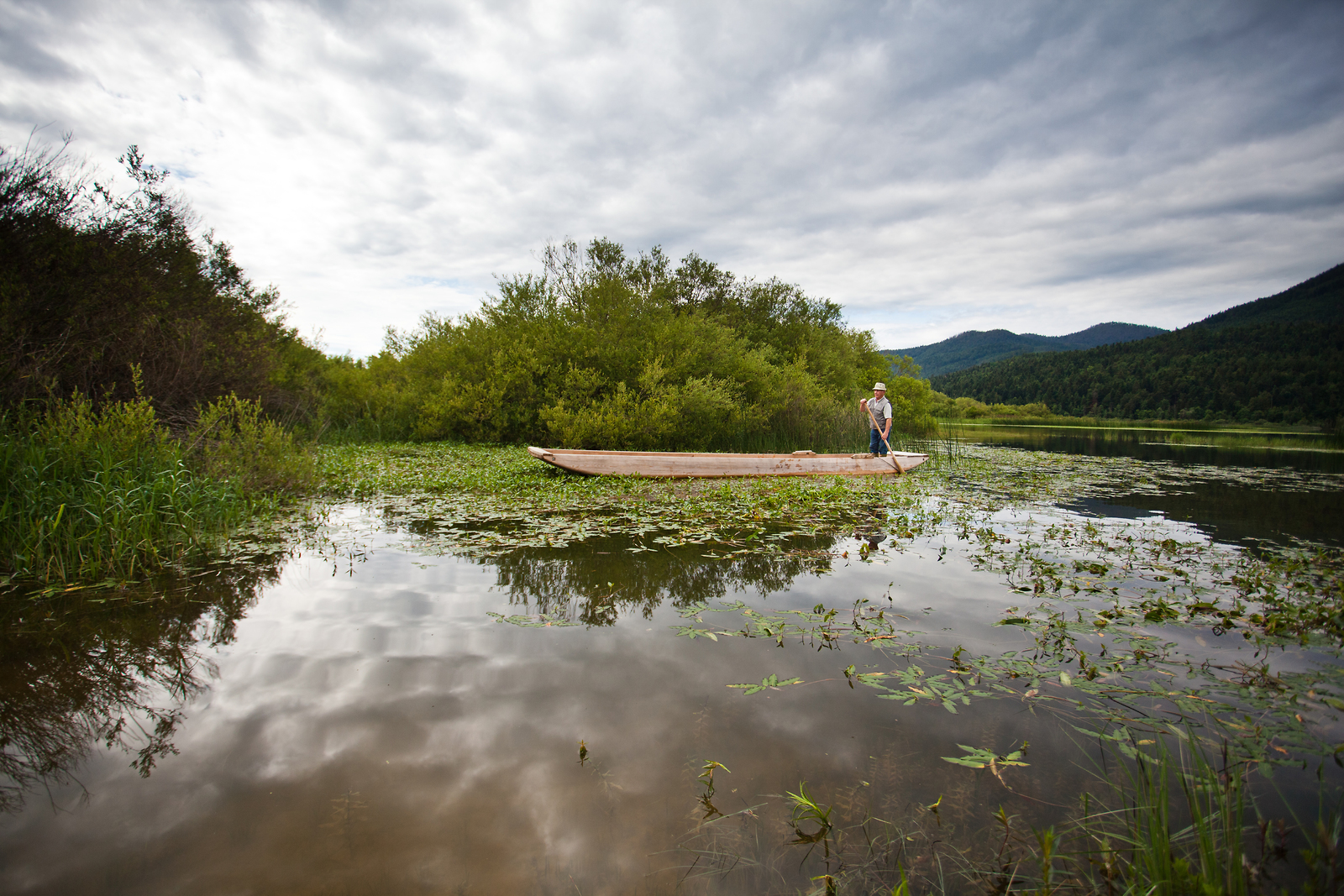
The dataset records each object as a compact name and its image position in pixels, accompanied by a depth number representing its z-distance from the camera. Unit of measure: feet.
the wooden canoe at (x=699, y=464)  31.86
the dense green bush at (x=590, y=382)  47.21
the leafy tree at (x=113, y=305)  19.90
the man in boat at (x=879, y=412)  39.21
